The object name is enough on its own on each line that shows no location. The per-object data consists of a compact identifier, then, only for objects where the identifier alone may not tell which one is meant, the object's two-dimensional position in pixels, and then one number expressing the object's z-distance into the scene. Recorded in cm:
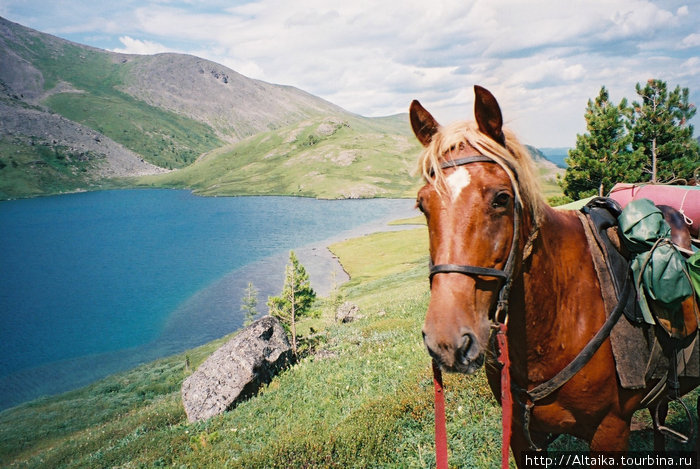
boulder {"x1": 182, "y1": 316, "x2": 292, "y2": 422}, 1530
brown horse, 250
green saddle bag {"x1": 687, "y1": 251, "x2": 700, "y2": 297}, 368
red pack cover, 426
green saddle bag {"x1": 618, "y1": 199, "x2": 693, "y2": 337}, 355
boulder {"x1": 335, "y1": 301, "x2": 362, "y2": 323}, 3071
